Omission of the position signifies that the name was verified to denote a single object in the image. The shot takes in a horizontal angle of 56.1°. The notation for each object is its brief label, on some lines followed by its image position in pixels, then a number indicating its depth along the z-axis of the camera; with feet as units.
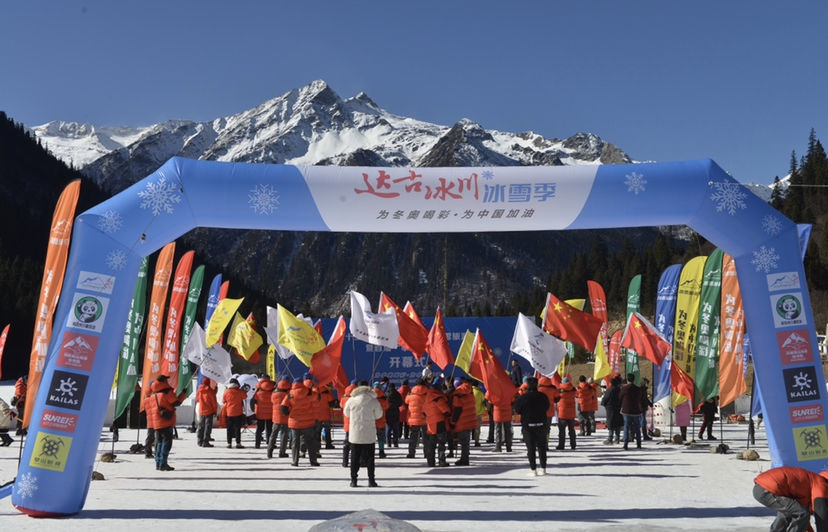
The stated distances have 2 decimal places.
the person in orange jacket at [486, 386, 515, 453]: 53.06
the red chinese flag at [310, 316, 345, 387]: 47.75
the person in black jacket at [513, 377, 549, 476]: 38.47
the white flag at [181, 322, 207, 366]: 61.16
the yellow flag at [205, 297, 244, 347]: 58.90
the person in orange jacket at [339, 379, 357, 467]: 43.50
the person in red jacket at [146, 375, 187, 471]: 40.68
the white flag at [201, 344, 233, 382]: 58.59
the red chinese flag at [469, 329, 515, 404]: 50.80
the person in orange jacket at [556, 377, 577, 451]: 54.13
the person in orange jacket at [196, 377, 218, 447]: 53.06
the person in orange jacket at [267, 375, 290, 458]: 47.06
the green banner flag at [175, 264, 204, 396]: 63.77
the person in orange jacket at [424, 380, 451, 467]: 44.62
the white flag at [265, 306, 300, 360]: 63.98
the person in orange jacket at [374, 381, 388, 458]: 48.79
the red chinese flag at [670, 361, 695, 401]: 53.31
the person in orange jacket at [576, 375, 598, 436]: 64.13
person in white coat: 35.27
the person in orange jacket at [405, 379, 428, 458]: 46.14
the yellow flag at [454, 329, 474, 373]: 59.49
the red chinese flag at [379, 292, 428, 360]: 59.77
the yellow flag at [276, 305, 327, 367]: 48.26
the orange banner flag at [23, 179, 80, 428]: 35.35
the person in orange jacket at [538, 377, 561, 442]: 51.05
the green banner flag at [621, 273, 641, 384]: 67.80
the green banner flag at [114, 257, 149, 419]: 48.76
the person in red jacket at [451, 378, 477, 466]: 45.42
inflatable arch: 31.17
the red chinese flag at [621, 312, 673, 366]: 55.16
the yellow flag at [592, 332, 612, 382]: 65.46
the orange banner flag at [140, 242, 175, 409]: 52.85
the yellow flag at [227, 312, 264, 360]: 63.77
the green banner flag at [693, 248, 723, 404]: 52.60
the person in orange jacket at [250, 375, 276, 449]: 54.65
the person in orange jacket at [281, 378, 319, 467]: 43.91
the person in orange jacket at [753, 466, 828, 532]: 20.24
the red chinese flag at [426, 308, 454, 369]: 59.36
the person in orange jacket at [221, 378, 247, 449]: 55.93
